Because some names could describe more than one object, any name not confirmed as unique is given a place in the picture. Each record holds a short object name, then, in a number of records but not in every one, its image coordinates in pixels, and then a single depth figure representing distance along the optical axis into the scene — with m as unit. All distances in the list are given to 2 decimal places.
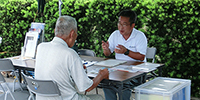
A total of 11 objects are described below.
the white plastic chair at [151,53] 5.02
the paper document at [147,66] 3.73
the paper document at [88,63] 4.13
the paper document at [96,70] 3.58
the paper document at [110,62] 4.08
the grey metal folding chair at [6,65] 3.88
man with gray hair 2.95
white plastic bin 3.20
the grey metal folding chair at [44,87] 2.94
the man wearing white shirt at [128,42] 4.35
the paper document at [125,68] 3.70
